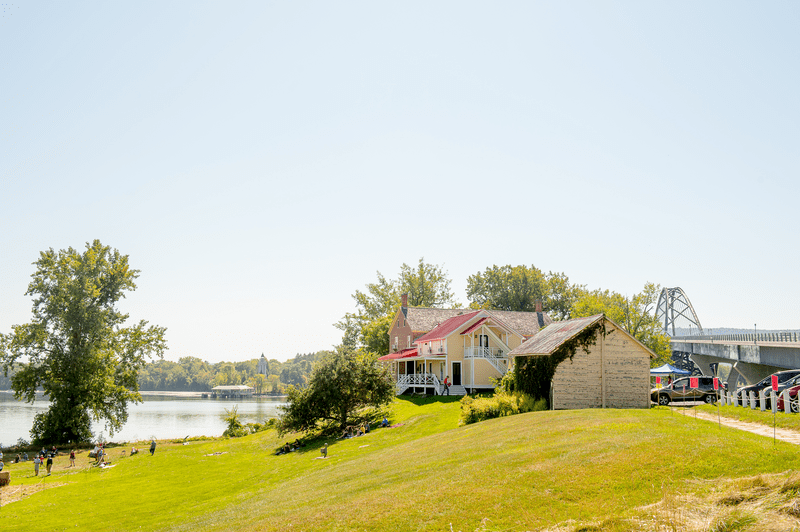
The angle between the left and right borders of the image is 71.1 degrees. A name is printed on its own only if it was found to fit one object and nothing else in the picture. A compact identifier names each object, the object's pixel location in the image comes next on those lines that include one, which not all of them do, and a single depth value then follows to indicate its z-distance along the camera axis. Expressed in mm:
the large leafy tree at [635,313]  63281
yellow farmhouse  51469
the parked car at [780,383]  31359
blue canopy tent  43922
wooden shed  31125
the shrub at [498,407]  31719
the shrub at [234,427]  57750
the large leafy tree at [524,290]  95312
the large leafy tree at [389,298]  86562
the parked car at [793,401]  24938
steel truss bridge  53594
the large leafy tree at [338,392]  40250
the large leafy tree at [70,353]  52375
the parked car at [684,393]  36281
